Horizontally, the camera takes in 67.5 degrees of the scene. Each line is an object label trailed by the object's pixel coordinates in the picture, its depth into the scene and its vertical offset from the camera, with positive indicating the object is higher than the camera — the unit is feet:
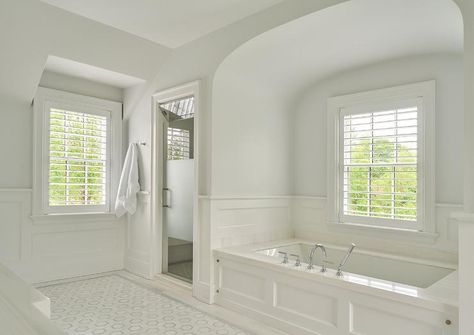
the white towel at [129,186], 14.35 -0.56
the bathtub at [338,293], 7.13 -2.93
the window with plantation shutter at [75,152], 13.21 +0.79
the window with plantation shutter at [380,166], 11.23 +0.25
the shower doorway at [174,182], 13.25 -0.38
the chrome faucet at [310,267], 8.94 -2.43
